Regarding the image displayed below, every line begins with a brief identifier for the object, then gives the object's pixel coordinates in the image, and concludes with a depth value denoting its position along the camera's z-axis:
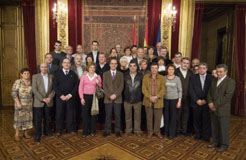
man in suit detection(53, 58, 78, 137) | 3.50
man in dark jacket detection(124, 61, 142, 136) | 3.60
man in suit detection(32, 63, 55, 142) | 3.38
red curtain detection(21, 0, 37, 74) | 5.39
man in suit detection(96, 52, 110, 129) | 3.81
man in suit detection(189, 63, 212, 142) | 3.46
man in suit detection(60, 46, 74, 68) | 4.23
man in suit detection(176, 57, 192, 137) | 3.69
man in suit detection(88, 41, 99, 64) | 4.34
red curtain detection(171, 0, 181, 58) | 5.51
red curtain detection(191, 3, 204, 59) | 5.41
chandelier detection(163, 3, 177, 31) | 5.29
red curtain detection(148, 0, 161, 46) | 5.50
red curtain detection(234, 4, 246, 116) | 5.37
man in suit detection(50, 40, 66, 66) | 4.38
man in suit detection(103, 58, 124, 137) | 3.57
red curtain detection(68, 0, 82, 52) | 5.46
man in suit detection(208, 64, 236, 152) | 3.00
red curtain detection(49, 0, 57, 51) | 5.44
